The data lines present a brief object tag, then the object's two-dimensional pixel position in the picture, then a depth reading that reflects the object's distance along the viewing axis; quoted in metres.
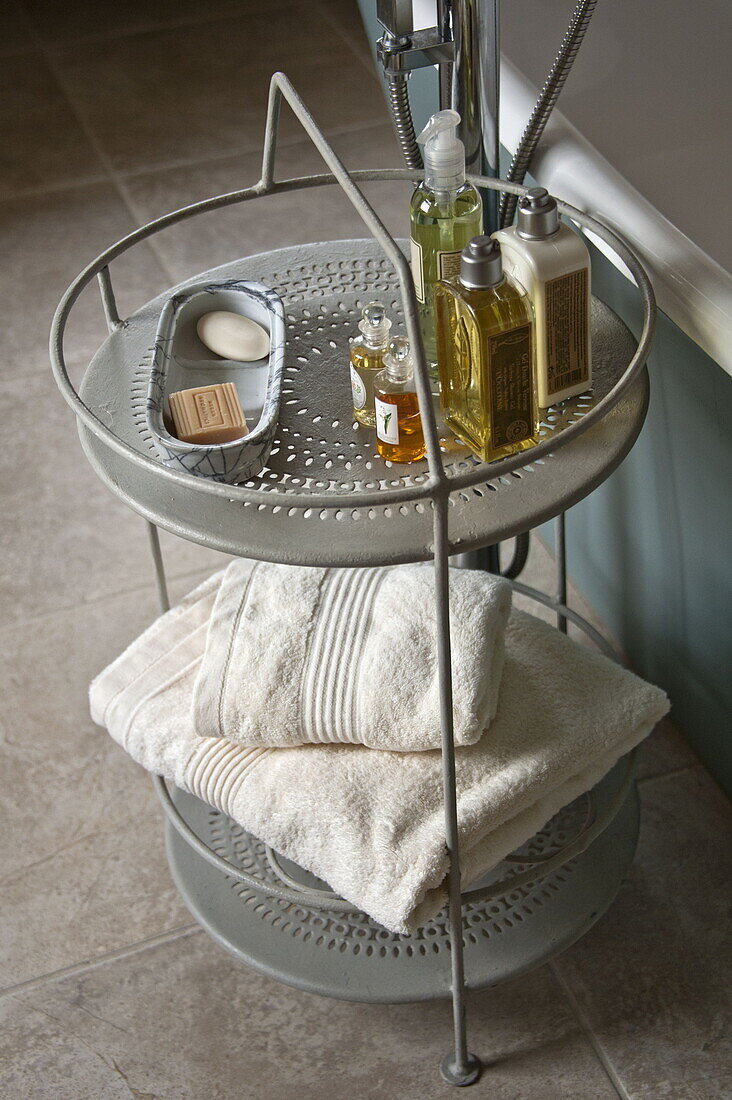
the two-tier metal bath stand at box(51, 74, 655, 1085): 1.78
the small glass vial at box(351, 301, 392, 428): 1.86
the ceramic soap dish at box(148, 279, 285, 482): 1.84
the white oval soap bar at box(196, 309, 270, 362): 1.98
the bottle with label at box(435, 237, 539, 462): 1.76
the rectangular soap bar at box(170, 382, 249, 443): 1.86
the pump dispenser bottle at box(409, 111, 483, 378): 1.83
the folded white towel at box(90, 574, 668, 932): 1.95
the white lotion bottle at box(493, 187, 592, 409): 1.79
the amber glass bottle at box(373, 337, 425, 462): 1.83
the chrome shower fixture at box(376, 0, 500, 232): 1.92
